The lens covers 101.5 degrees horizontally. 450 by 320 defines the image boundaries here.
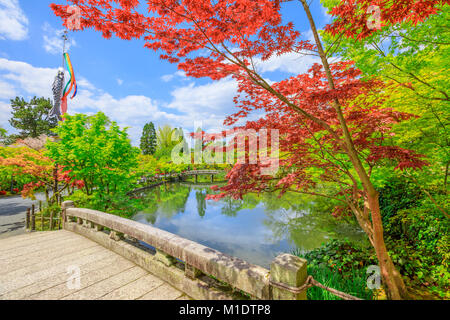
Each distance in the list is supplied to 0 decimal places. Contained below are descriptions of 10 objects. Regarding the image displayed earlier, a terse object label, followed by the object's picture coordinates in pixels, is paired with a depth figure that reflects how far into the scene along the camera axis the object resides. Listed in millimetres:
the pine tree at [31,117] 28177
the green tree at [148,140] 41875
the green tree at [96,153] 6168
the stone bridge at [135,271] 1943
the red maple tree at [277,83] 2582
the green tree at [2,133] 17028
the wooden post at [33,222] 7344
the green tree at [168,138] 40812
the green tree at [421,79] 3646
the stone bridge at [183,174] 25927
